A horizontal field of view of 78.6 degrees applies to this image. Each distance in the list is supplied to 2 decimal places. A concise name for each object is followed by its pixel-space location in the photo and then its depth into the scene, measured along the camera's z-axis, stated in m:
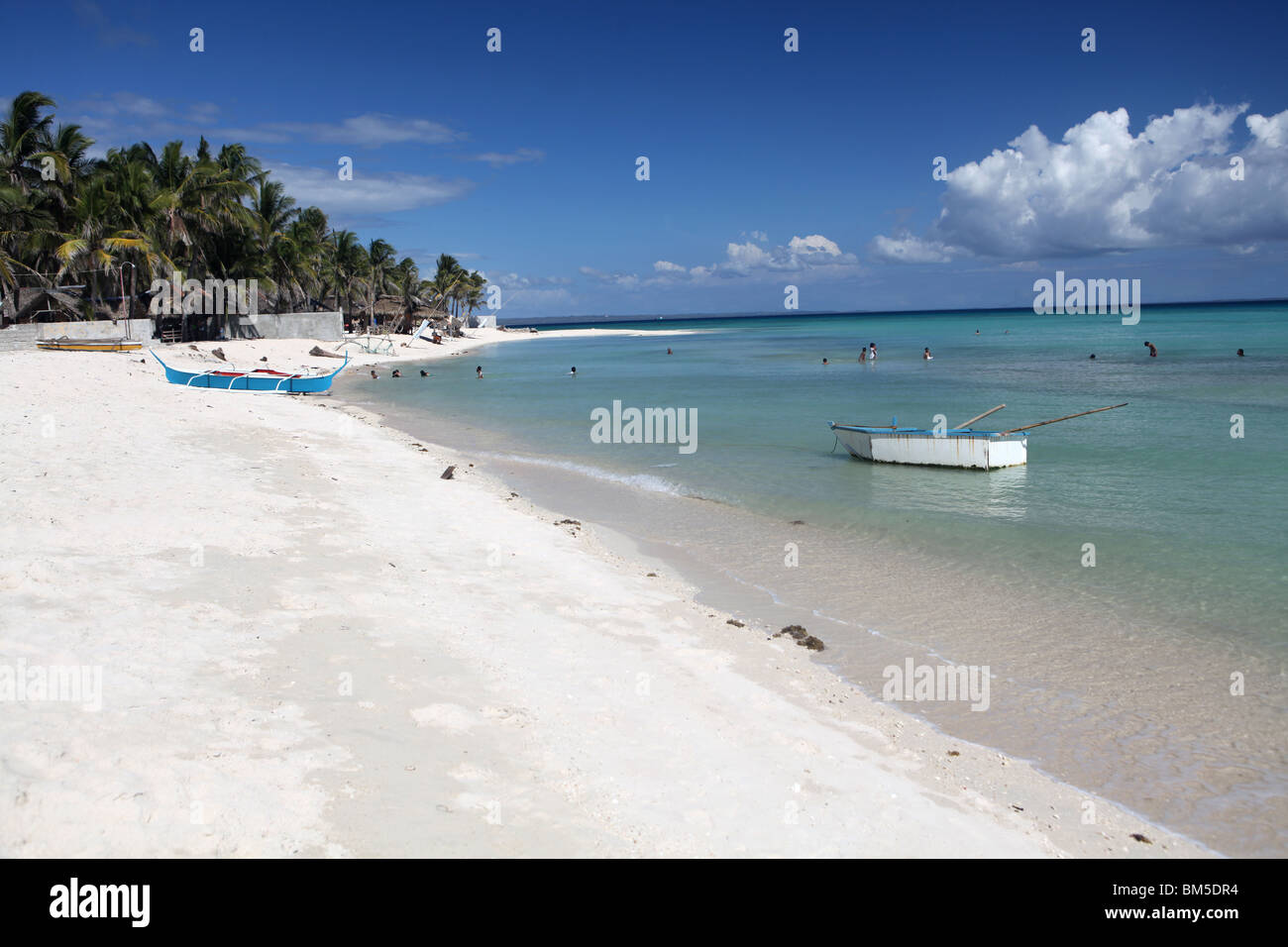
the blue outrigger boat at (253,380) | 28.59
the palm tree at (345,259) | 73.38
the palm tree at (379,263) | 85.75
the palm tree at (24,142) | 37.88
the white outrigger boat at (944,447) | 20.11
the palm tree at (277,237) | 55.06
